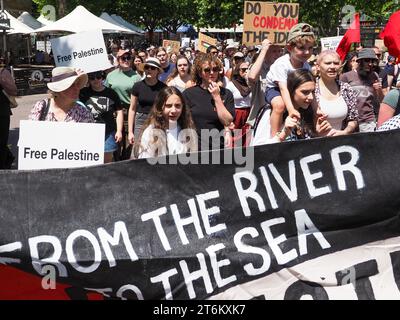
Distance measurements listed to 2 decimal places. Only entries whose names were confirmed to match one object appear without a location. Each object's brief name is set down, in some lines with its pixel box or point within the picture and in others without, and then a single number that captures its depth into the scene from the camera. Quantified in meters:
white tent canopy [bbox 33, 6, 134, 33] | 21.38
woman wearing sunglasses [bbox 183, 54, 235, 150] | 5.79
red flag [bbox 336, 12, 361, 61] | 9.52
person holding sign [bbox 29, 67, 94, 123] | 4.80
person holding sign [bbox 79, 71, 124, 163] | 6.61
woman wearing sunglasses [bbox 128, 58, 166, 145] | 7.19
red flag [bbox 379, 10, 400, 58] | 4.99
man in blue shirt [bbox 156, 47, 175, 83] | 9.79
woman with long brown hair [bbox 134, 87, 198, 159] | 4.48
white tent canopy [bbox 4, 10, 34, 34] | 26.00
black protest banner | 3.49
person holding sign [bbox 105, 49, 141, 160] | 8.21
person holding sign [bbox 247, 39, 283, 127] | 6.31
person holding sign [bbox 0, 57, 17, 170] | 7.84
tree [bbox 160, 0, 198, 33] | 56.84
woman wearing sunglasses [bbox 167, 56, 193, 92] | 8.41
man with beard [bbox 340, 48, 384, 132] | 7.15
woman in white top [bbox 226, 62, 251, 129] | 7.55
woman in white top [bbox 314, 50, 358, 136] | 5.10
